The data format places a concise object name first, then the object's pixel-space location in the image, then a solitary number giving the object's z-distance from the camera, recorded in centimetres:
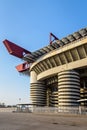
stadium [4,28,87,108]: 6031
